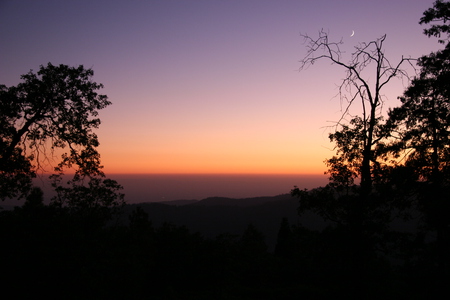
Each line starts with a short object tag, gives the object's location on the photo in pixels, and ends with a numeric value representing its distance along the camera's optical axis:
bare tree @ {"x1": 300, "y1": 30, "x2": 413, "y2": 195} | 14.99
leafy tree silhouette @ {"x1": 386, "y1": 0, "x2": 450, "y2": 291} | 14.52
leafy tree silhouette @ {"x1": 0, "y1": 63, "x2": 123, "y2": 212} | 15.17
